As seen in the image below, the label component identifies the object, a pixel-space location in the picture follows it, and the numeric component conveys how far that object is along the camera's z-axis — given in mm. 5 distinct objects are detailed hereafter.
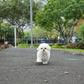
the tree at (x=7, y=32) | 56119
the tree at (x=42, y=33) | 53403
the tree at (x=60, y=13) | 25156
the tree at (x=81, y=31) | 21925
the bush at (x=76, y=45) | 22234
